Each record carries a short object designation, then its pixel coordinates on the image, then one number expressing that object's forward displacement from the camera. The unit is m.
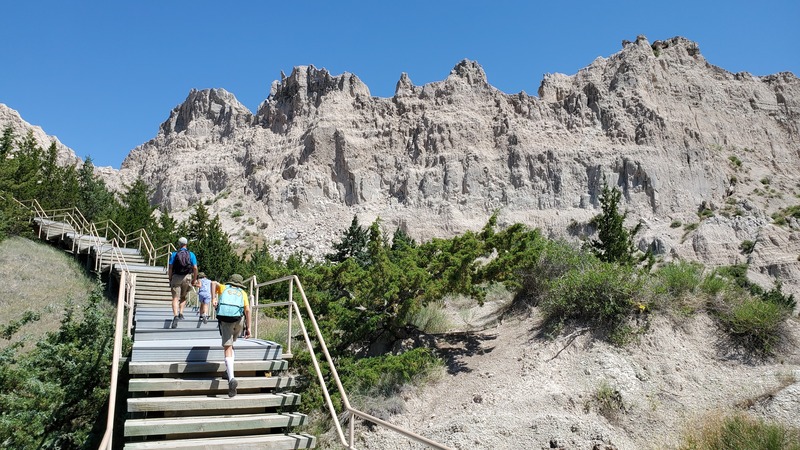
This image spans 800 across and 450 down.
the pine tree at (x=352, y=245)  33.94
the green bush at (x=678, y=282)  10.99
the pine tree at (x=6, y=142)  30.73
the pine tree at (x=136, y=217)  26.34
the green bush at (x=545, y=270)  12.70
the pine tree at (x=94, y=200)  31.44
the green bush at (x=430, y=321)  13.25
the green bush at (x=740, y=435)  6.89
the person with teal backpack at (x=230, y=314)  6.44
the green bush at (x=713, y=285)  10.90
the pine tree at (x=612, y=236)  22.22
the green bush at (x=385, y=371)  9.57
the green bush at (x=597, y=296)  10.59
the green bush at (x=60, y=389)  6.98
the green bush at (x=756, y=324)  9.64
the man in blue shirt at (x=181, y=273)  10.38
